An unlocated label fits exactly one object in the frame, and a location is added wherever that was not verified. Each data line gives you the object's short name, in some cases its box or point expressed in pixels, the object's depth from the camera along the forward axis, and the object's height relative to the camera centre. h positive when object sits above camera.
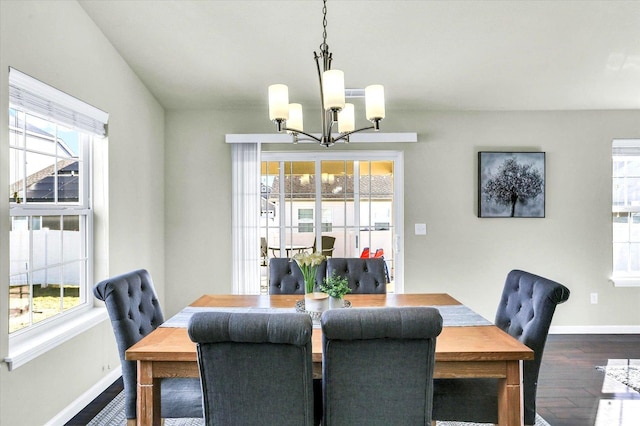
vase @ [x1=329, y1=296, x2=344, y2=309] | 2.19 -0.47
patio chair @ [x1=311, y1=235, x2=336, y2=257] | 4.37 -0.32
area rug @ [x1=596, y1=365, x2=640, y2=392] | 3.04 -1.26
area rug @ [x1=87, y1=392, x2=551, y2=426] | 2.51 -1.28
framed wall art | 4.23 +0.29
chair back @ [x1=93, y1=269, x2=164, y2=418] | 1.90 -0.49
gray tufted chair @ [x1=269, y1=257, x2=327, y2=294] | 2.91 -0.45
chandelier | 1.97 +0.56
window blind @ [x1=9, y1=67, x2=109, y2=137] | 2.20 +0.67
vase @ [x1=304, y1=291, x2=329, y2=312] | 2.19 -0.48
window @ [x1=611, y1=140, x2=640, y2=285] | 4.41 -0.03
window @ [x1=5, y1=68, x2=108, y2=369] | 2.30 +0.00
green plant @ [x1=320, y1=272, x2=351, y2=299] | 2.16 -0.40
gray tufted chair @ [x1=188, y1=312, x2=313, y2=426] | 1.35 -0.52
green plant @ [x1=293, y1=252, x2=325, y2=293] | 2.22 -0.28
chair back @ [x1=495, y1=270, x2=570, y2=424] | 1.84 -0.50
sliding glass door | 4.35 +0.13
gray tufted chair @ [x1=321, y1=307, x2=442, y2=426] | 1.38 -0.53
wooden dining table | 1.66 -0.62
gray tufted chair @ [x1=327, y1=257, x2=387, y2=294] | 2.87 -0.42
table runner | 2.07 -0.55
